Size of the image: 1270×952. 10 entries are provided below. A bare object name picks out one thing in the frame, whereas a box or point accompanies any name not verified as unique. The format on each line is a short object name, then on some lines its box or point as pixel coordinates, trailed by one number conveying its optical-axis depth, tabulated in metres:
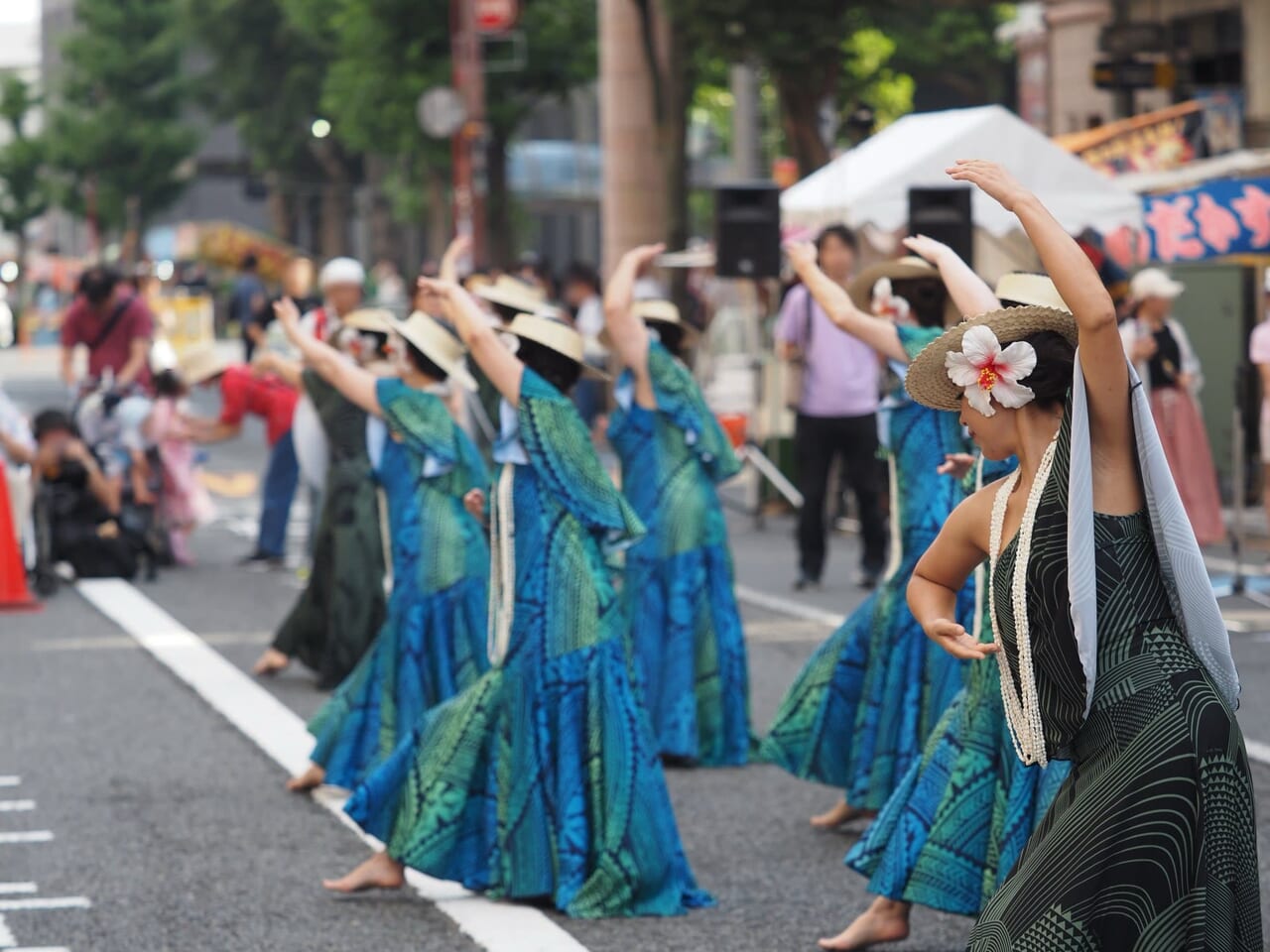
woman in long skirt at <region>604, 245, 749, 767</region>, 14.69
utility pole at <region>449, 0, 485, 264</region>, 52.93
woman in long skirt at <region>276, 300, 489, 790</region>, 13.37
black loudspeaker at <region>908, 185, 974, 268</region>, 21.03
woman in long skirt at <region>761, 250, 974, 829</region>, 12.32
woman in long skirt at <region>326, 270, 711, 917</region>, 10.77
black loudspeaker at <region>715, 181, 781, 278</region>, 27.28
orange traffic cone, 22.35
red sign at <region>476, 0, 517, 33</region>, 55.25
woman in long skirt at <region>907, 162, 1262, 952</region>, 6.62
